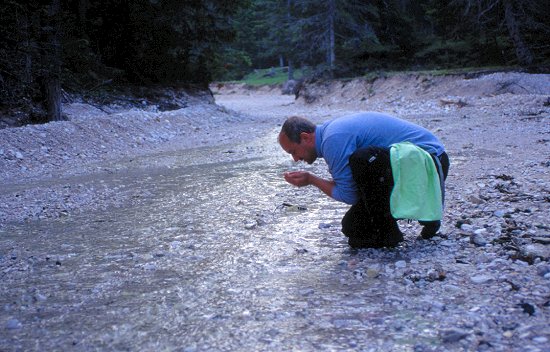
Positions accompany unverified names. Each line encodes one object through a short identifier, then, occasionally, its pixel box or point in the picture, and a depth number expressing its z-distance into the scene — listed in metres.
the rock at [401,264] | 3.87
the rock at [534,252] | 3.71
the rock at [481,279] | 3.45
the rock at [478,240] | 4.18
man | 3.98
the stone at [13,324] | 3.19
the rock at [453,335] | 2.71
